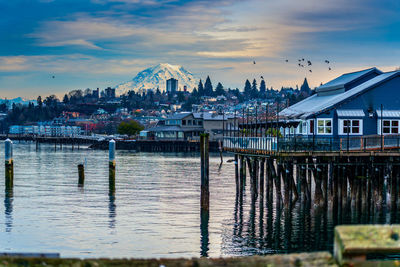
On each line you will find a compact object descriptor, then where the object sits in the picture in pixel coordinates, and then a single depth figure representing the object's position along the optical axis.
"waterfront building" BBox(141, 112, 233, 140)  186.00
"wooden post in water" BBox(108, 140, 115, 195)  54.96
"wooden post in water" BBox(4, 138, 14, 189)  54.66
